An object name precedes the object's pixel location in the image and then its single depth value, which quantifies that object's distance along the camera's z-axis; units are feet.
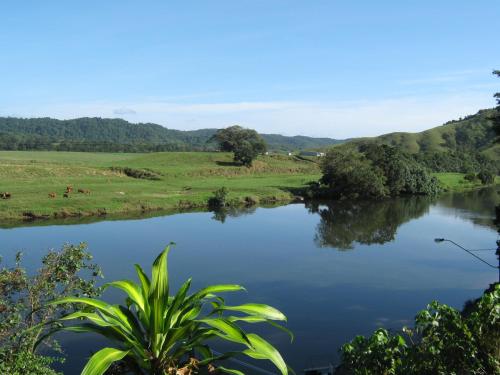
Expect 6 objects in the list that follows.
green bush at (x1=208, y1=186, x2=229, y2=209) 172.29
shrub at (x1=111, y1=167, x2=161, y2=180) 223.10
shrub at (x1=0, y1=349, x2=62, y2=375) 16.55
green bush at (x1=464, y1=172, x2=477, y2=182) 286.38
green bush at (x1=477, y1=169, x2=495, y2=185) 288.51
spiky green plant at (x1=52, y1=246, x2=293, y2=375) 12.84
